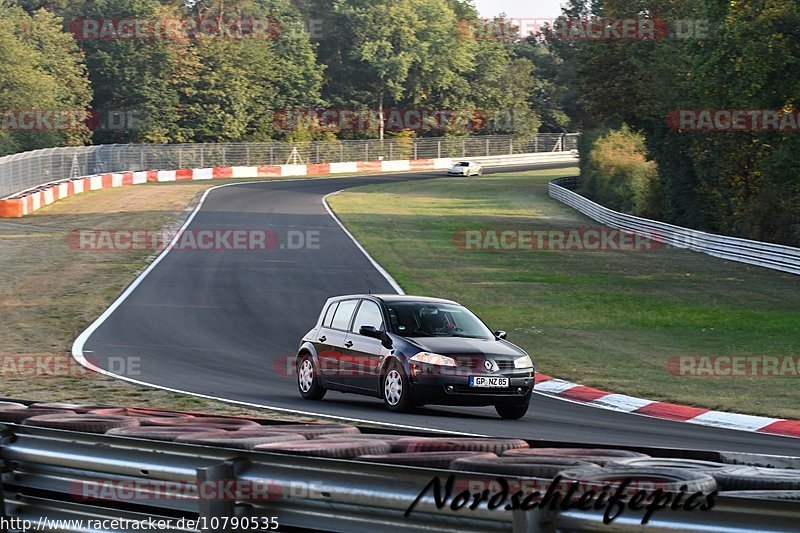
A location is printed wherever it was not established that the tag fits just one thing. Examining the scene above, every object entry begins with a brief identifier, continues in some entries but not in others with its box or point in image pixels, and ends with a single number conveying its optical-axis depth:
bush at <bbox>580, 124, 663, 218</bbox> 106.69
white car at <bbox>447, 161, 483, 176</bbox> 174.75
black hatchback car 27.84
